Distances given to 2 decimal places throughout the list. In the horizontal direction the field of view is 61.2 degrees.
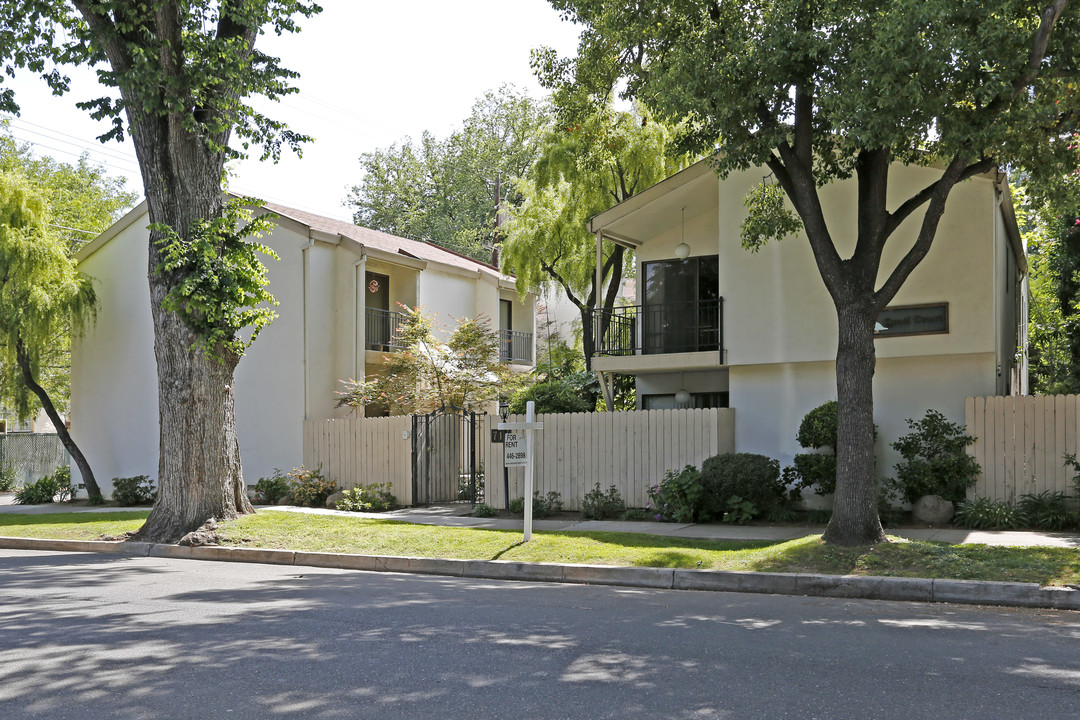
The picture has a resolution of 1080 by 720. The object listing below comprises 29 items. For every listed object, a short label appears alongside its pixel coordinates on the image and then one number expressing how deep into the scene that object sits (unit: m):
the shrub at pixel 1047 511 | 13.04
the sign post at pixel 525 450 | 12.45
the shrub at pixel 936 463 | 14.12
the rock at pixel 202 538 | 13.68
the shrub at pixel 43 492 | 24.41
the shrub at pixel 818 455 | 14.81
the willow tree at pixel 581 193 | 23.72
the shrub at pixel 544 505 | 16.31
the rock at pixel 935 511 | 13.89
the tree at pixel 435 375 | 20.95
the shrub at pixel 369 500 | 17.92
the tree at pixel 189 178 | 13.98
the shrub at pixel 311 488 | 19.25
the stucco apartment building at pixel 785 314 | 15.28
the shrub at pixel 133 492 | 22.25
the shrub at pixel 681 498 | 14.70
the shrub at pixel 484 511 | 16.45
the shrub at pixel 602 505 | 15.88
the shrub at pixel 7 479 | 29.77
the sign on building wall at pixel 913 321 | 15.40
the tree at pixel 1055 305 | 23.73
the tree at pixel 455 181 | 45.09
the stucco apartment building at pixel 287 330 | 22.20
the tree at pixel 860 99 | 9.94
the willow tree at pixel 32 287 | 22.66
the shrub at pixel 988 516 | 13.27
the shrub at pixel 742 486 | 14.34
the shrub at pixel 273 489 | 20.08
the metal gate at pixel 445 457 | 18.58
